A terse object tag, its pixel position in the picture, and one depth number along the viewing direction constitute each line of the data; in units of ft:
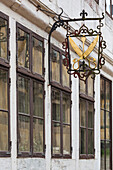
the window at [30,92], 32.01
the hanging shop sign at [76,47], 33.47
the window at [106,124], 51.24
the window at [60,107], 37.48
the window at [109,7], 53.52
